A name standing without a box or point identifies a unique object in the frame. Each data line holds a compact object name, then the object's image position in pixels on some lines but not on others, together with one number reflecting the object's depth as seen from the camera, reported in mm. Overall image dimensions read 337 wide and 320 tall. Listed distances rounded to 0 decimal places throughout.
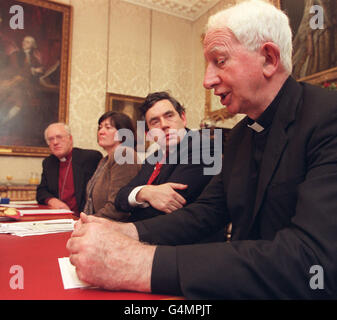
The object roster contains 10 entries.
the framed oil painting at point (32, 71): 4277
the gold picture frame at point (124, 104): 5039
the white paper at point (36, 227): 1329
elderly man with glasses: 3291
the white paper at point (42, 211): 2177
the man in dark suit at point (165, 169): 1710
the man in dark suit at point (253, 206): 649
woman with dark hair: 2342
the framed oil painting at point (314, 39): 2754
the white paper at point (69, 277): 683
